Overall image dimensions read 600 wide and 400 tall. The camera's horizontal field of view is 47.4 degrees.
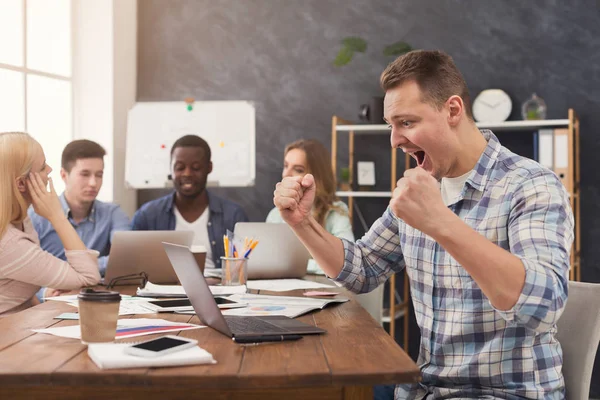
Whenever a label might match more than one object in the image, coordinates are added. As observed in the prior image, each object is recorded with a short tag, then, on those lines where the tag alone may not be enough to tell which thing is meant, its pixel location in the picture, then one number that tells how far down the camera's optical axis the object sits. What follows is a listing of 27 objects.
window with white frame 3.58
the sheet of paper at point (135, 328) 1.39
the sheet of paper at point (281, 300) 1.82
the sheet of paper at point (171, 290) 1.98
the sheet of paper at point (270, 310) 1.66
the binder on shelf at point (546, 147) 3.86
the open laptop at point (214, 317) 1.37
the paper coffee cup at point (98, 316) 1.27
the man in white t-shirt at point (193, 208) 3.57
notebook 1.10
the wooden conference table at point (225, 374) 1.08
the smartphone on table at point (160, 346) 1.14
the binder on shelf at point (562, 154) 3.83
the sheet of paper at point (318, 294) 2.03
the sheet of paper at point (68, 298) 1.93
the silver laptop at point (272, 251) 2.51
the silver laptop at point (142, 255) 2.30
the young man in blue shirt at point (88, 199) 3.38
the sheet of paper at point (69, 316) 1.62
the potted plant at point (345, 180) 4.18
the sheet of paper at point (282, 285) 2.21
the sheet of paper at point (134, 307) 1.68
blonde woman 2.14
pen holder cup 2.13
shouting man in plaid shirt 1.25
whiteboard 4.18
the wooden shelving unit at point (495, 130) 3.84
